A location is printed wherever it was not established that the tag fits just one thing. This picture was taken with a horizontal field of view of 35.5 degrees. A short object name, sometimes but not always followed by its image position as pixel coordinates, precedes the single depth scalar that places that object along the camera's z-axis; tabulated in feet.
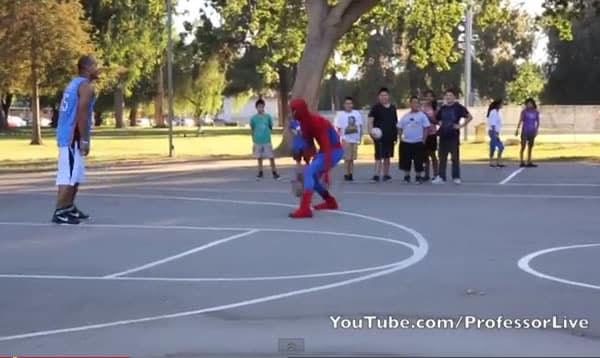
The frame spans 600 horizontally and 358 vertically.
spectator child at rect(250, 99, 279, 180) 69.15
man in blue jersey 42.75
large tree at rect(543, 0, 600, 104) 239.50
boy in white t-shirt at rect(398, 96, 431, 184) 65.05
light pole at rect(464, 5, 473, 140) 143.29
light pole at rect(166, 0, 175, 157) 100.01
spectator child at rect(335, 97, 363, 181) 68.13
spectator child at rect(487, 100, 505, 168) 84.17
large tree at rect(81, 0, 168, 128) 172.58
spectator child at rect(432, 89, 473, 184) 64.90
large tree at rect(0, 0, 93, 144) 133.08
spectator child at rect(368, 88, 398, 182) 66.59
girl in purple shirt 81.71
